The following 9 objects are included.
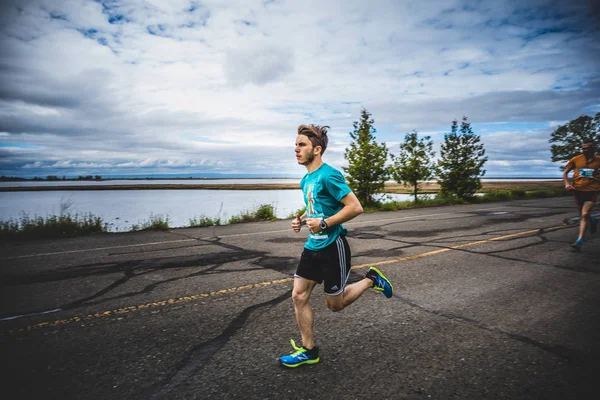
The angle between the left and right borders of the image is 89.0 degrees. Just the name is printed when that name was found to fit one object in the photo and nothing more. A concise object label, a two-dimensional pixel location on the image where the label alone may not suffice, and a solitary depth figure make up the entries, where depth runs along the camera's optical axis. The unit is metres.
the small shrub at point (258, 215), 12.80
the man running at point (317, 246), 2.57
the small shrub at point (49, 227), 8.77
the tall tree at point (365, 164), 17.23
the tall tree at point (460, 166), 19.94
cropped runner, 6.34
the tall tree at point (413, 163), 19.14
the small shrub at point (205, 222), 11.77
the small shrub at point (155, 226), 10.60
